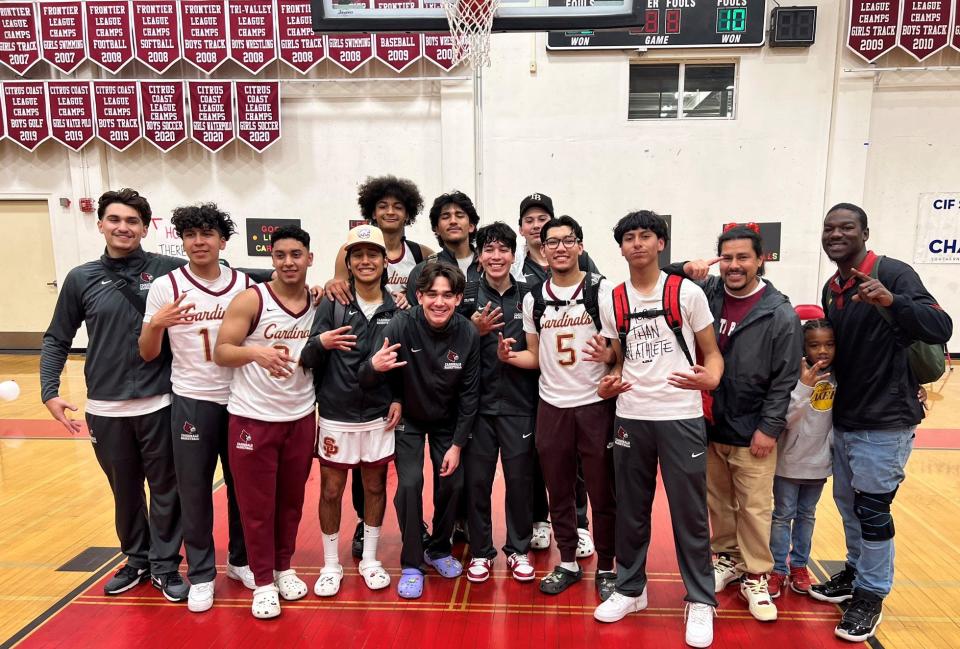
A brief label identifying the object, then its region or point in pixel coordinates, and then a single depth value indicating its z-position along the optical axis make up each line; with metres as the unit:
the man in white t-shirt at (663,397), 2.91
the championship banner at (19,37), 9.26
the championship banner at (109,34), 9.12
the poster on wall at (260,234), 9.76
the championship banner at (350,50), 9.02
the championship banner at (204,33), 9.08
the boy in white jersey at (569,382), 3.19
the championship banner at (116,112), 9.37
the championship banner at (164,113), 9.33
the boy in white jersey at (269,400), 3.07
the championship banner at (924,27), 8.60
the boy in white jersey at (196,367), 3.17
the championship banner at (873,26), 8.63
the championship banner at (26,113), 9.45
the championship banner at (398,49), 8.98
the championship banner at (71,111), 9.40
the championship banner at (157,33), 9.09
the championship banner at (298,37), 9.02
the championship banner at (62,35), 9.18
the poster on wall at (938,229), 9.20
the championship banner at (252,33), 9.07
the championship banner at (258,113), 9.28
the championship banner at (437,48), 8.95
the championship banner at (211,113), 9.31
